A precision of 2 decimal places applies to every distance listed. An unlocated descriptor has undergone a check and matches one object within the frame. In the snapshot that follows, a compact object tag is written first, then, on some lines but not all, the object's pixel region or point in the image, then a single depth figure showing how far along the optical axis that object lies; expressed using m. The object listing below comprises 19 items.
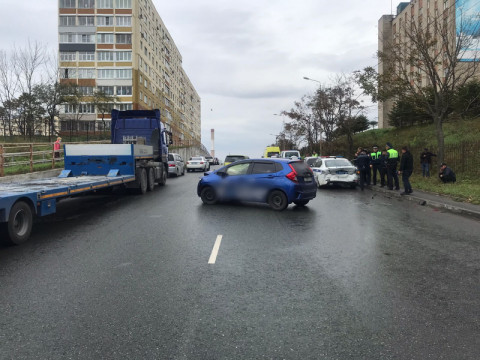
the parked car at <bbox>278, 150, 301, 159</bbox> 31.25
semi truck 6.84
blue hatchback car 11.15
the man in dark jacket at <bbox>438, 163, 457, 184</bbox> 16.98
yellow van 41.88
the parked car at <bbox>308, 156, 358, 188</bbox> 18.11
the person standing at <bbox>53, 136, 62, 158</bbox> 21.17
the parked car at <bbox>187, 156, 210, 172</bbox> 38.53
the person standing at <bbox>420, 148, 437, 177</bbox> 20.03
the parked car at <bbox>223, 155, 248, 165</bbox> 25.41
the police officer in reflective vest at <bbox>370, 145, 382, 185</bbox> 18.05
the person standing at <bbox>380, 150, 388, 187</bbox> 17.52
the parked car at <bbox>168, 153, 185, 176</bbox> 29.19
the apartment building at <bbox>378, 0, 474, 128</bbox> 18.11
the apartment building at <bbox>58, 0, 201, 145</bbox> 63.69
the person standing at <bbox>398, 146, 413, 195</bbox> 14.60
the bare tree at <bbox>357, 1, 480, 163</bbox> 17.42
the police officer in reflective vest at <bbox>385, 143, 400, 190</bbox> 16.17
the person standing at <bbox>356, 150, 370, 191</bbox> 18.02
